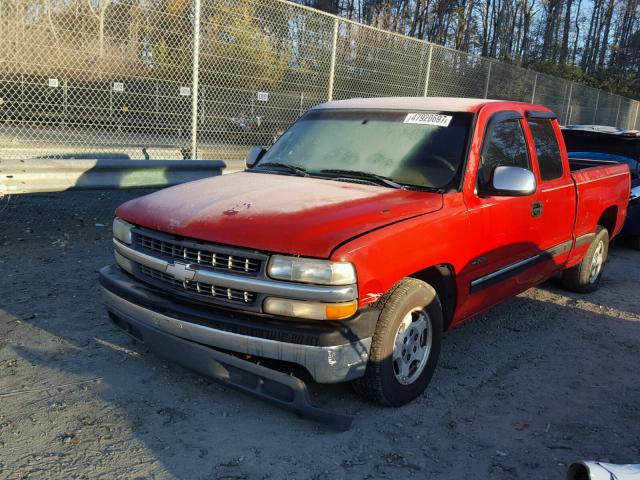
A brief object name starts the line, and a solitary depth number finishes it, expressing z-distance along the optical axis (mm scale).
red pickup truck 3012
